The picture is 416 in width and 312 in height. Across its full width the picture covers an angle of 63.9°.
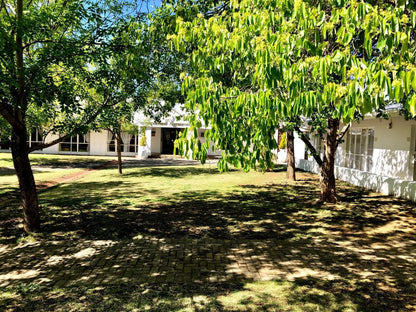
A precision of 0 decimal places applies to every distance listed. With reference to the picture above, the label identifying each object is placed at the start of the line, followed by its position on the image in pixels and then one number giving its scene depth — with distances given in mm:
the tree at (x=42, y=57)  6445
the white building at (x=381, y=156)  13094
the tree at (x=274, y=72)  3068
